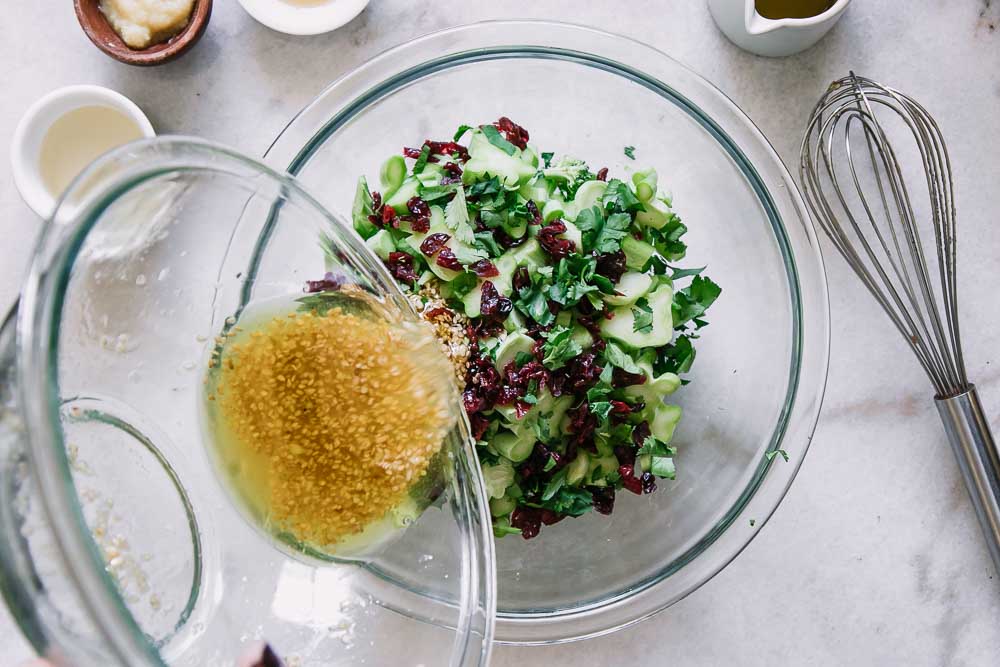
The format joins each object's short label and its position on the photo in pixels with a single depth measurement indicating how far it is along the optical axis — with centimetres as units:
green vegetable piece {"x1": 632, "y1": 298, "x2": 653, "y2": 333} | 52
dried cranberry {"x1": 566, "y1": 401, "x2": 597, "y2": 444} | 52
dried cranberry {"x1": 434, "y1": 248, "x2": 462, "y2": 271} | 51
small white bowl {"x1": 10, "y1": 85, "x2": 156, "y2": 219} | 58
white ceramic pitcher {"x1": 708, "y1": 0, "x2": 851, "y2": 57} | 55
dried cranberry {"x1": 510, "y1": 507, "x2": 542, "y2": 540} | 54
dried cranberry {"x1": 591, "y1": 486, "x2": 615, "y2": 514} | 54
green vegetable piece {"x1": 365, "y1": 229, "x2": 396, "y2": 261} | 53
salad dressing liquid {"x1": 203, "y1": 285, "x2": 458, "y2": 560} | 49
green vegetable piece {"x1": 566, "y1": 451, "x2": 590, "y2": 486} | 53
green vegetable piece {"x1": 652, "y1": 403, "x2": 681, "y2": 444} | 54
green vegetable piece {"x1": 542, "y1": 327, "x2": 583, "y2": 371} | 51
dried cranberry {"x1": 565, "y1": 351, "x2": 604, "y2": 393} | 52
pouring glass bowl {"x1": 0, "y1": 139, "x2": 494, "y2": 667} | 44
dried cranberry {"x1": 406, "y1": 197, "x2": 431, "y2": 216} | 53
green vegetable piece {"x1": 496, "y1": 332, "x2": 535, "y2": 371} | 51
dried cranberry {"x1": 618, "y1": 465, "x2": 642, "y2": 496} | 53
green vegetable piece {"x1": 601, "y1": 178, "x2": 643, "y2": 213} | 52
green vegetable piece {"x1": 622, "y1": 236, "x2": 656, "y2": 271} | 52
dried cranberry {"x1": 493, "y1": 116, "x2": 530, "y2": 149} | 55
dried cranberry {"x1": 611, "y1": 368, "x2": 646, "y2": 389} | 52
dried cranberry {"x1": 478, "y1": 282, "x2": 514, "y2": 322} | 51
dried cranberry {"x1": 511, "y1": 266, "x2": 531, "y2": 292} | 52
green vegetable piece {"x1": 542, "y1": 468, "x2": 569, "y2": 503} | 53
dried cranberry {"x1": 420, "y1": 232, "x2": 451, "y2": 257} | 52
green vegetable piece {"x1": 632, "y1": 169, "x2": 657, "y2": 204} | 53
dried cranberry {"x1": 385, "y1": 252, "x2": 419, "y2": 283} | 53
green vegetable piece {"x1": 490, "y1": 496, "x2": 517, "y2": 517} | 54
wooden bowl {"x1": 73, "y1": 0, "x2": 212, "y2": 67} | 58
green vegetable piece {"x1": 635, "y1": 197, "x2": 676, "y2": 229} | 53
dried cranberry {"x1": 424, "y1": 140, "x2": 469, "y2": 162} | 54
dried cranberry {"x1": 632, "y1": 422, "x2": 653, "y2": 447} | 53
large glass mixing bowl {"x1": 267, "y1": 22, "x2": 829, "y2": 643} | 56
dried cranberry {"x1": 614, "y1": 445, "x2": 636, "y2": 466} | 53
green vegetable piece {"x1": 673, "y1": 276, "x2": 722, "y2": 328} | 54
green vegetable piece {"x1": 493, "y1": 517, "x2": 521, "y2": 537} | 54
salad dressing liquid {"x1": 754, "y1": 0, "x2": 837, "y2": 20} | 58
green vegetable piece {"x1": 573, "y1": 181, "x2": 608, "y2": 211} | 53
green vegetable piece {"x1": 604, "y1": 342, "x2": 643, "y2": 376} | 51
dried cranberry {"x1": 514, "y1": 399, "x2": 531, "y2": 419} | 51
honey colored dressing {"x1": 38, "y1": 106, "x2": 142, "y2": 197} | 59
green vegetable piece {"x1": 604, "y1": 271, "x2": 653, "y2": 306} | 52
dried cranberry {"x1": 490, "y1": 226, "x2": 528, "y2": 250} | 53
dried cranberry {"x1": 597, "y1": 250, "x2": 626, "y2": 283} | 52
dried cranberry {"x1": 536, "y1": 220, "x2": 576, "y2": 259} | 52
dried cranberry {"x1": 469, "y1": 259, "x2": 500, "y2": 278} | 51
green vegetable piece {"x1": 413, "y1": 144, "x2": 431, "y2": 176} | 54
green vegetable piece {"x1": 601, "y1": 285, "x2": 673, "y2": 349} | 52
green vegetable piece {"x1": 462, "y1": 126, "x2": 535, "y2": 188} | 52
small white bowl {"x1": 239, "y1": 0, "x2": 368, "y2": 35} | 58
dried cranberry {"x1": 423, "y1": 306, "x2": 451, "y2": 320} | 52
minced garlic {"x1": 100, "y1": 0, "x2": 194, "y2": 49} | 58
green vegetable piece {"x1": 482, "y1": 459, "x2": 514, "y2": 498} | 53
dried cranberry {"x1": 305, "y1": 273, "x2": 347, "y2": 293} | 52
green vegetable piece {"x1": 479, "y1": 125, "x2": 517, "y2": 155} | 54
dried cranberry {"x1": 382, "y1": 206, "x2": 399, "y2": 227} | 53
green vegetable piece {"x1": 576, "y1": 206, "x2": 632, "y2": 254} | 52
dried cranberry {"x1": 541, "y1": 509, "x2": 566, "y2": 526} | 54
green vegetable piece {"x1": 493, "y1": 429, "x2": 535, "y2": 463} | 52
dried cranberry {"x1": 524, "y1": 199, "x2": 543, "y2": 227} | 52
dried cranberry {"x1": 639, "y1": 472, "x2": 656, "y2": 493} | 54
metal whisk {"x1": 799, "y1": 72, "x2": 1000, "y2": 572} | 58
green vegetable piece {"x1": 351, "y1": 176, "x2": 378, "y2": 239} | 54
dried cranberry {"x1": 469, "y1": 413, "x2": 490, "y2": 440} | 52
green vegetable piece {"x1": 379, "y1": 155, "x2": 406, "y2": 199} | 54
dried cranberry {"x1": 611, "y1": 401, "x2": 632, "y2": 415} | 52
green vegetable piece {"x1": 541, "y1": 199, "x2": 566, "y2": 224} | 53
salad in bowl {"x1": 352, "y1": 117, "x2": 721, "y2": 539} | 51
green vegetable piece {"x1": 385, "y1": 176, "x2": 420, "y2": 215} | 53
